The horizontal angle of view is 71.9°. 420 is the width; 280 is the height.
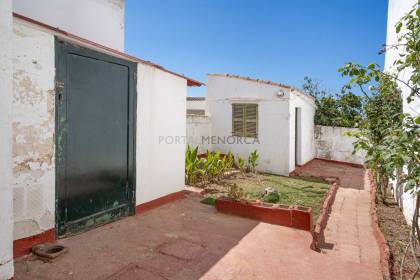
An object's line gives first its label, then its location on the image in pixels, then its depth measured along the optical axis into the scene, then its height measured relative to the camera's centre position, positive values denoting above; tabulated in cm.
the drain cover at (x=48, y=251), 338 -143
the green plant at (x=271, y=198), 613 -134
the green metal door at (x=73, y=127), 333 +9
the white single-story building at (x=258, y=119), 1088 +62
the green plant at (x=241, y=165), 1042 -110
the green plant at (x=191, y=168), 791 -94
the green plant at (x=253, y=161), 1077 -98
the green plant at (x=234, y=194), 587 -123
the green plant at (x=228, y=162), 974 -96
